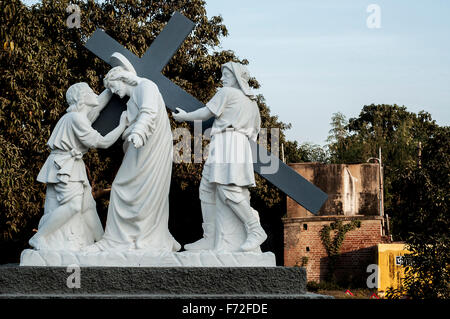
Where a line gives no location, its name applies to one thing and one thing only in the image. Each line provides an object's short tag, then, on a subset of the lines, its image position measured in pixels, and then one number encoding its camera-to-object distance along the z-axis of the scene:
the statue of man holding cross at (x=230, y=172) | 8.37
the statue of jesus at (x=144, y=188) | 8.41
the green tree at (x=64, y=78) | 14.23
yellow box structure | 24.12
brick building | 26.36
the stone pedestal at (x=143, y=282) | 7.80
